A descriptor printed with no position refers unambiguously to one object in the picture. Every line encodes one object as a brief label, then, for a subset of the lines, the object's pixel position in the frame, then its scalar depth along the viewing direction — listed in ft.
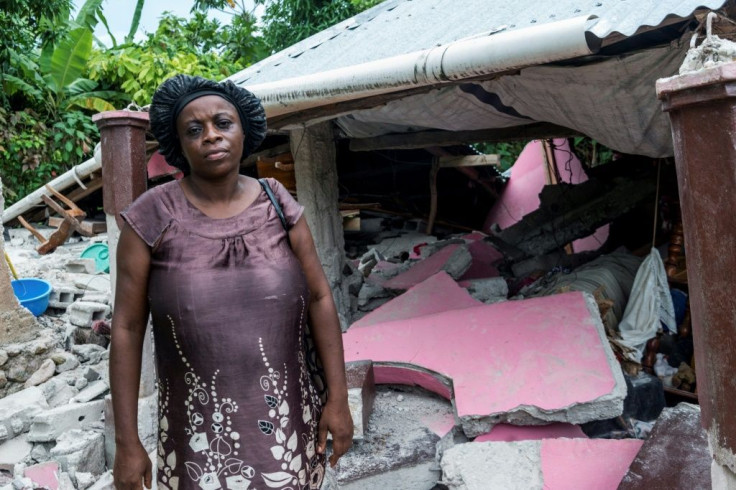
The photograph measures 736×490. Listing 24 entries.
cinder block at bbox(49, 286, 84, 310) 19.47
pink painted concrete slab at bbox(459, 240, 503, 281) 22.17
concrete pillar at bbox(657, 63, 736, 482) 4.04
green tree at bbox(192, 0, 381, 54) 38.68
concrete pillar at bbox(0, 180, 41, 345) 14.98
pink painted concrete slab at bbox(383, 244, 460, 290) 21.06
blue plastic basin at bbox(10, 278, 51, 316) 18.38
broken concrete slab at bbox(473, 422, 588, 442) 10.44
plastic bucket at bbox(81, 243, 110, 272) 25.39
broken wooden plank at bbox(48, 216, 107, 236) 28.75
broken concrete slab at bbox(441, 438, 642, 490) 8.73
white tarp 10.16
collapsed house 8.77
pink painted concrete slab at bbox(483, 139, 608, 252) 34.27
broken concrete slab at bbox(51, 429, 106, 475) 11.88
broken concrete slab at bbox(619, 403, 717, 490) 7.67
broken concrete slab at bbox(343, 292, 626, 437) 10.33
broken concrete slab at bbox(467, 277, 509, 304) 18.29
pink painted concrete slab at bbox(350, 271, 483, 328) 15.78
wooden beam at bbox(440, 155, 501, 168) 30.81
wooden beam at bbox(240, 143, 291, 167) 18.40
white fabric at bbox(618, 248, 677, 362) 14.85
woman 5.21
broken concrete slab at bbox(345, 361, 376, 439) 10.87
